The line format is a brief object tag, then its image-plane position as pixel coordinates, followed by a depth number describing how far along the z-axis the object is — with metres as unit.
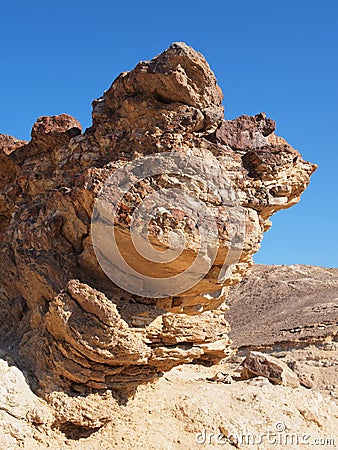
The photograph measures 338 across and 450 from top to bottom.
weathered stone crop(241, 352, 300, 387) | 10.79
